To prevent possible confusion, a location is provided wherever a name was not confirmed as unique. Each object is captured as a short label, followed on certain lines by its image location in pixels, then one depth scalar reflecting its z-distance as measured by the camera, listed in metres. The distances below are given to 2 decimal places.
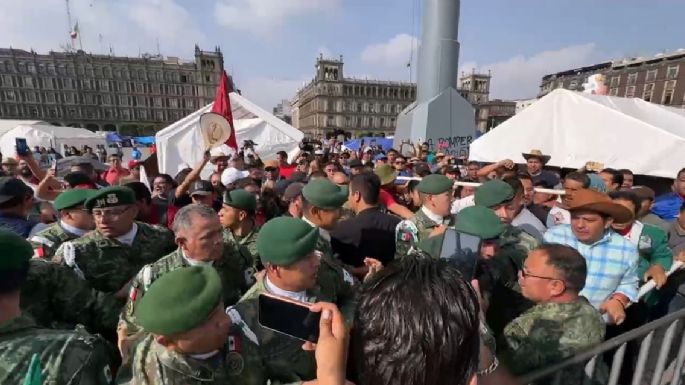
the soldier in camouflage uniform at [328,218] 2.20
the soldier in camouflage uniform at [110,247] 2.30
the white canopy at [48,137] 16.81
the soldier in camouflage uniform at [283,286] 1.55
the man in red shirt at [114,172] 6.27
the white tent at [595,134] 5.65
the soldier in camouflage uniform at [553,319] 1.64
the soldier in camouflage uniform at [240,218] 2.81
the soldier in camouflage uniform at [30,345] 1.24
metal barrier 1.58
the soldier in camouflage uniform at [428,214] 2.87
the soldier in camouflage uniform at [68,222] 2.48
